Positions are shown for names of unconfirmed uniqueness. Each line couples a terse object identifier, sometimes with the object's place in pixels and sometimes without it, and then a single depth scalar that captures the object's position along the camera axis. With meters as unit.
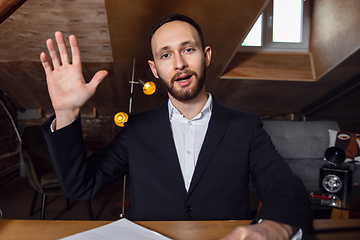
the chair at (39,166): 2.61
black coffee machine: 2.10
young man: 0.88
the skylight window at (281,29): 4.03
